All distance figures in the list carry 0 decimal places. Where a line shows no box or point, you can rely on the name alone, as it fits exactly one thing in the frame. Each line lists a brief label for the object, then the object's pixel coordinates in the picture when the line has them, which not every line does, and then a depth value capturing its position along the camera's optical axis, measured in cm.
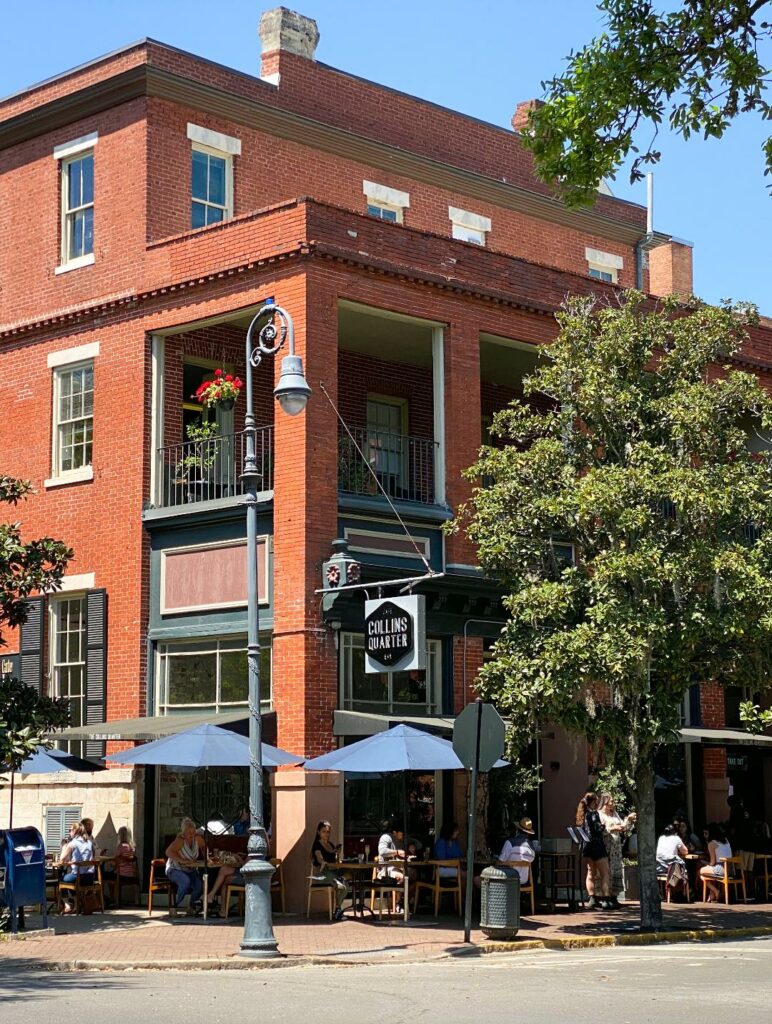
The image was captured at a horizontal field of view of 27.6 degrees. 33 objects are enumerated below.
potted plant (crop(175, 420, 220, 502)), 2566
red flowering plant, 2559
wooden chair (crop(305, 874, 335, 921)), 2158
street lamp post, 1747
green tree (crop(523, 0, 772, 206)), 1116
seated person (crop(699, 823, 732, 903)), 2556
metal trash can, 1936
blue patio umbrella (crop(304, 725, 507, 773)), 2048
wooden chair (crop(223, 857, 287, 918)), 2234
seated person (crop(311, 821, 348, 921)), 2155
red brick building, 2425
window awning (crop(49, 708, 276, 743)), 2275
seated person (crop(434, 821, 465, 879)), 2265
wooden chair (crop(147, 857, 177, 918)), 2222
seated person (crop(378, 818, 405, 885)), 2216
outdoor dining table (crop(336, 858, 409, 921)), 2136
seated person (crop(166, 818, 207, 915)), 2230
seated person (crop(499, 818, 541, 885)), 2231
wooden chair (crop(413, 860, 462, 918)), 2231
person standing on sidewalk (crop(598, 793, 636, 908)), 2548
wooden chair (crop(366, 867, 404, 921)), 2175
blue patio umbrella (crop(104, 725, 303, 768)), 2066
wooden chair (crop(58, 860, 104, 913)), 2275
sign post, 1931
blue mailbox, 1980
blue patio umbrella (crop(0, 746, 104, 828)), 2364
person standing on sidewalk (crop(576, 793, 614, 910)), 2433
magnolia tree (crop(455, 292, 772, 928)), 2067
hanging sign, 2256
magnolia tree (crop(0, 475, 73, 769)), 2197
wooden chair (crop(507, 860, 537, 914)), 2230
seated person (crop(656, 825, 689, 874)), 2527
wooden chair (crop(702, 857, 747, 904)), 2547
